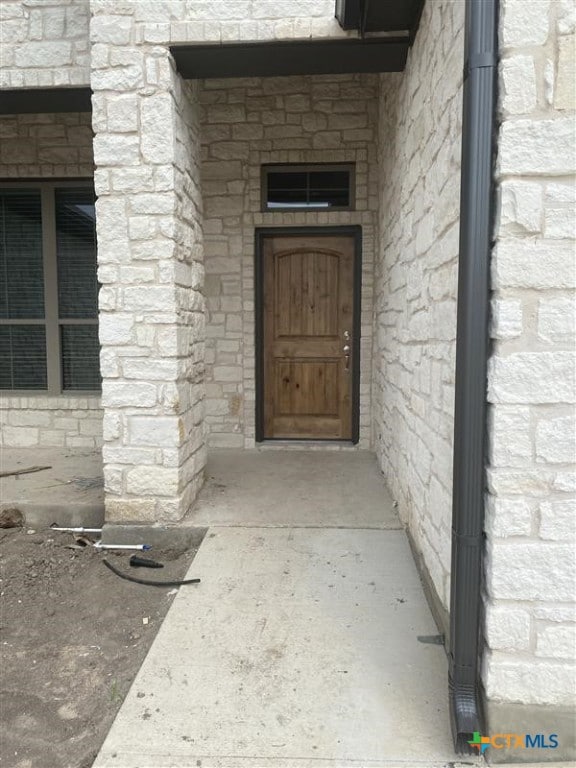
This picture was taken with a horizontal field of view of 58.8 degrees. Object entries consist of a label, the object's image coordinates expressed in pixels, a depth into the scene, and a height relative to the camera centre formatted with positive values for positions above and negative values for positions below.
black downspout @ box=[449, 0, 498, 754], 1.61 -0.05
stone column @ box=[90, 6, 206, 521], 3.12 +0.52
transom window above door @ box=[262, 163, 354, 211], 4.98 +1.55
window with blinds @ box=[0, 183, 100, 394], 4.96 +0.56
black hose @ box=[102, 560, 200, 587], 2.76 -1.35
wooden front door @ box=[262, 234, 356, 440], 5.07 +0.09
